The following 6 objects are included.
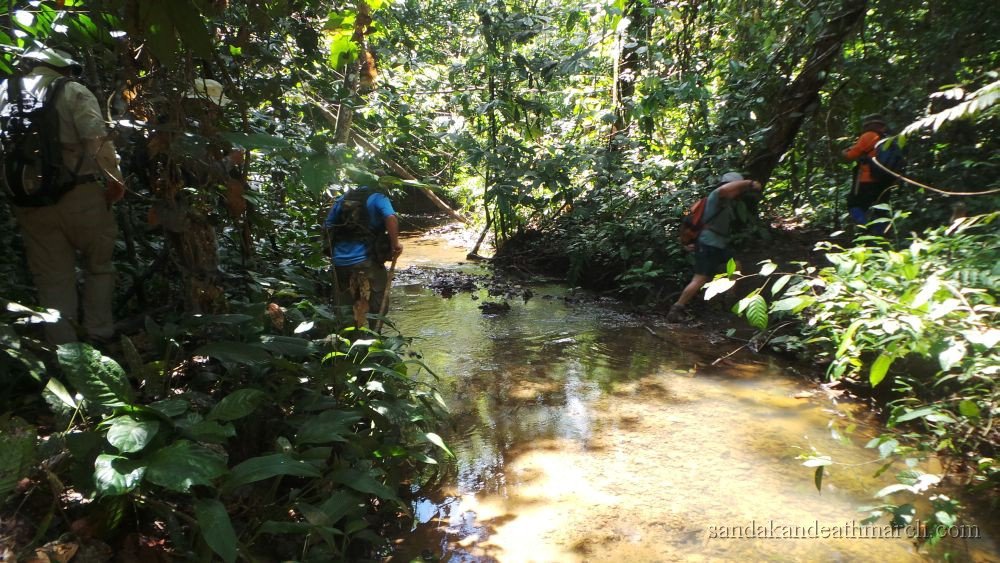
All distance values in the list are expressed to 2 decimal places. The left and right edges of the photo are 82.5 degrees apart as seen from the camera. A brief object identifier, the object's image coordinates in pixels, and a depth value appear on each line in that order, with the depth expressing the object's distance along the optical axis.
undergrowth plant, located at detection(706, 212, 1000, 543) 2.68
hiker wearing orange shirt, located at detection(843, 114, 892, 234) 5.52
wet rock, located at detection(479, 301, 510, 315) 7.45
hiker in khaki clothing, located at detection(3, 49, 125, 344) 3.13
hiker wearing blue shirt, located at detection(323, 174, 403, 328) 4.62
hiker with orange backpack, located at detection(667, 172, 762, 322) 6.22
